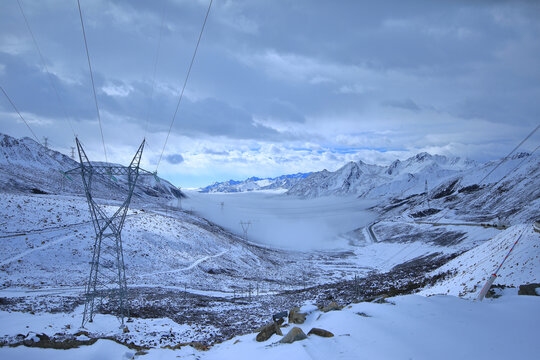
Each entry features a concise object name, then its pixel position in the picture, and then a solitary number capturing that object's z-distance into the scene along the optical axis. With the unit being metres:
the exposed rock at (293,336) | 11.91
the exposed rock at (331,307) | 16.88
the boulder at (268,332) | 13.55
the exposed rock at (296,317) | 15.37
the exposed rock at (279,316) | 16.79
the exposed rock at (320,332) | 11.92
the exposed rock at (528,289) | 16.22
